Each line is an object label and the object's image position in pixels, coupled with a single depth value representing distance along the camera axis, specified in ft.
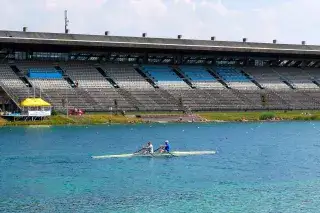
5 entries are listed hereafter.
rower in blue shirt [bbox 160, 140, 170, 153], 216.15
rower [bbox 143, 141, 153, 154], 215.10
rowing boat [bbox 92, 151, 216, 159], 206.94
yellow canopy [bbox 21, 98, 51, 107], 334.89
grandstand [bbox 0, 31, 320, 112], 380.99
